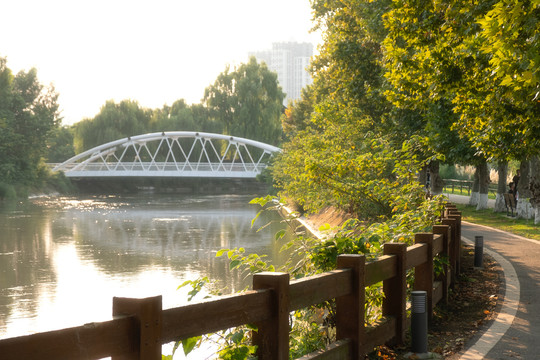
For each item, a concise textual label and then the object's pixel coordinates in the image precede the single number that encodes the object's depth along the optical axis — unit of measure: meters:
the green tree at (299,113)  50.59
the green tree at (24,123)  60.94
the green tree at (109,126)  80.62
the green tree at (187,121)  81.00
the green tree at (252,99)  76.38
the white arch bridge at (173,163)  74.56
